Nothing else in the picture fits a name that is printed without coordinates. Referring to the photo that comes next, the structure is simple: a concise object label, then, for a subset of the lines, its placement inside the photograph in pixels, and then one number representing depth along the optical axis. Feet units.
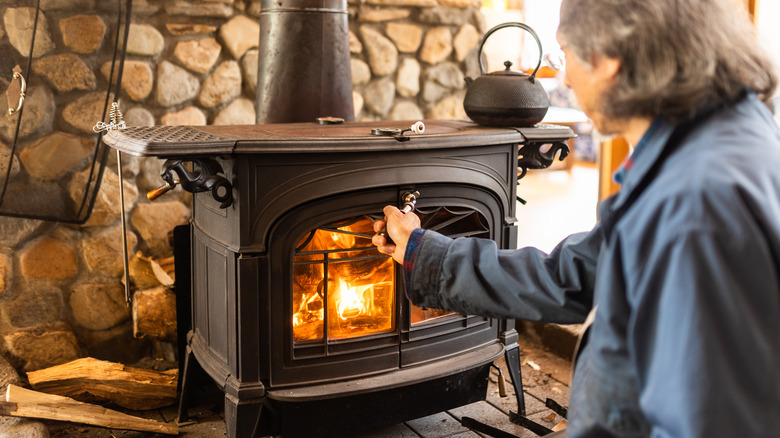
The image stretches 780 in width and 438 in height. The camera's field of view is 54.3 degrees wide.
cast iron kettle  7.44
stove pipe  7.73
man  2.93
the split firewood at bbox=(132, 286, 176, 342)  8.32
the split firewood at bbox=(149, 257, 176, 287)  8.35
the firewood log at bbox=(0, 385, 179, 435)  7.16
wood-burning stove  6.24
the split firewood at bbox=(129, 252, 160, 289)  8.55
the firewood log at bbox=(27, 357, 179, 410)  7.88
